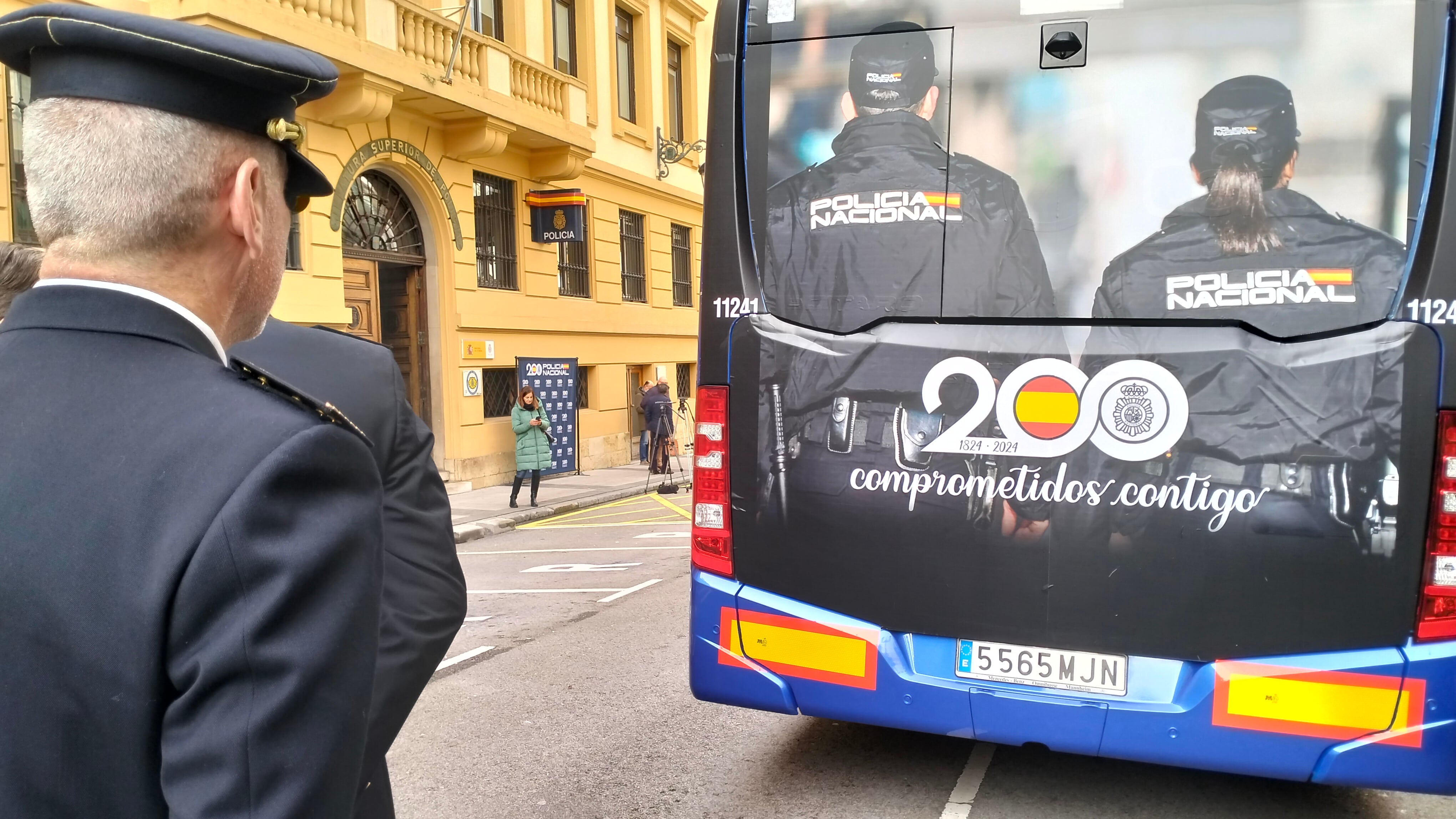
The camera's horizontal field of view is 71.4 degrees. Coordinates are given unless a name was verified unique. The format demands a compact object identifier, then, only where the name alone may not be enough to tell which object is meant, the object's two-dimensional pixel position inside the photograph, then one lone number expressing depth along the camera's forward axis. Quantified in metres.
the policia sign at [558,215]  17.23
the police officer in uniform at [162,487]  1.00
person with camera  18.23
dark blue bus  3.06
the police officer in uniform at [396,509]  1.61
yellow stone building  12.98
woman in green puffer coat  14.31
